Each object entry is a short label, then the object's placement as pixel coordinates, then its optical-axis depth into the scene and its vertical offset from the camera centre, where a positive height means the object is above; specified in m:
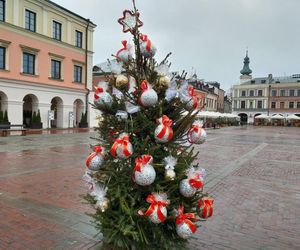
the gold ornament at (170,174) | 2.59 -0.54
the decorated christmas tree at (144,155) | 2.60 -0.37
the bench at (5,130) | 16.42 -1.00
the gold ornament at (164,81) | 2.74 +0.39
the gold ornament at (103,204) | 2.67 -0.88
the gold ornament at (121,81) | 2.80 +0.39
